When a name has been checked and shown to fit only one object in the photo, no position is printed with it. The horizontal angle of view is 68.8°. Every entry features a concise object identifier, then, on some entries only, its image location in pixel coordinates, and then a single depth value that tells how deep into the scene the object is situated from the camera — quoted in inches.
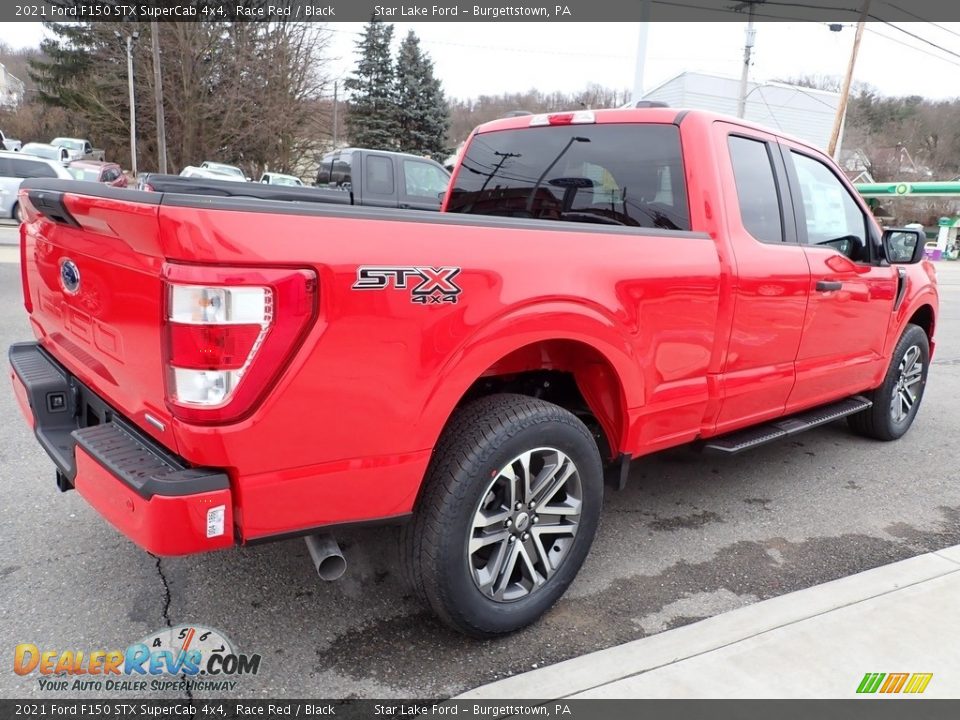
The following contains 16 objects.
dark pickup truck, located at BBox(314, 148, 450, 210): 510.3
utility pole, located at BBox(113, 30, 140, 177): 1459.2
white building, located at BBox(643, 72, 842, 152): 1339.8
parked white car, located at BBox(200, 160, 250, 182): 1059.5
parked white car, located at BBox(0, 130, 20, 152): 1574.3
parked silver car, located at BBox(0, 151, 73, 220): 715.4
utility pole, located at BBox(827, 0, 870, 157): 1002.7
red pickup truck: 72.9
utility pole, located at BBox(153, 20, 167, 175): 1135.0
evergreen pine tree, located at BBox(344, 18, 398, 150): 1803.6
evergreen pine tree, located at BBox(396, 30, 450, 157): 1798.7
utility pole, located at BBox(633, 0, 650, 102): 628.4
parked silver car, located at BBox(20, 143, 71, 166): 1069.8
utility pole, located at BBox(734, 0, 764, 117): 1007.6
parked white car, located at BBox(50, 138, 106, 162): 1512.1
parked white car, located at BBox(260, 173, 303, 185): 1028.8
